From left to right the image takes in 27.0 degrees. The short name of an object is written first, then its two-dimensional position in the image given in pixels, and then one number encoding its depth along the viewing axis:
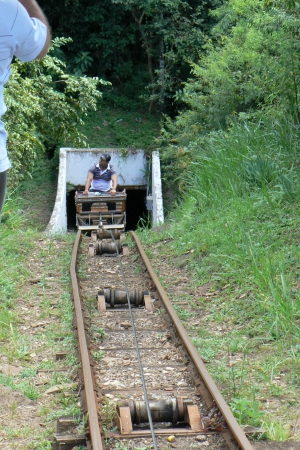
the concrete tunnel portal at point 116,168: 21.23
